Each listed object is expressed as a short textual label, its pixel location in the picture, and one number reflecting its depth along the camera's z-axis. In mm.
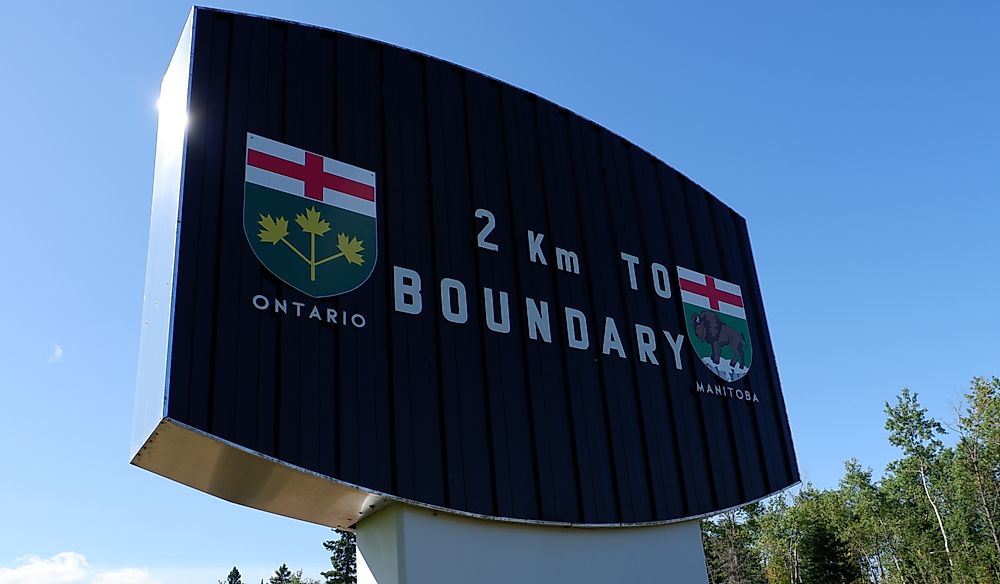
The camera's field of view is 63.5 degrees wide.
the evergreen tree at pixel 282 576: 74000
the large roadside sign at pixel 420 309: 8078
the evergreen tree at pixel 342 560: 50781
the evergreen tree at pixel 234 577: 80000
